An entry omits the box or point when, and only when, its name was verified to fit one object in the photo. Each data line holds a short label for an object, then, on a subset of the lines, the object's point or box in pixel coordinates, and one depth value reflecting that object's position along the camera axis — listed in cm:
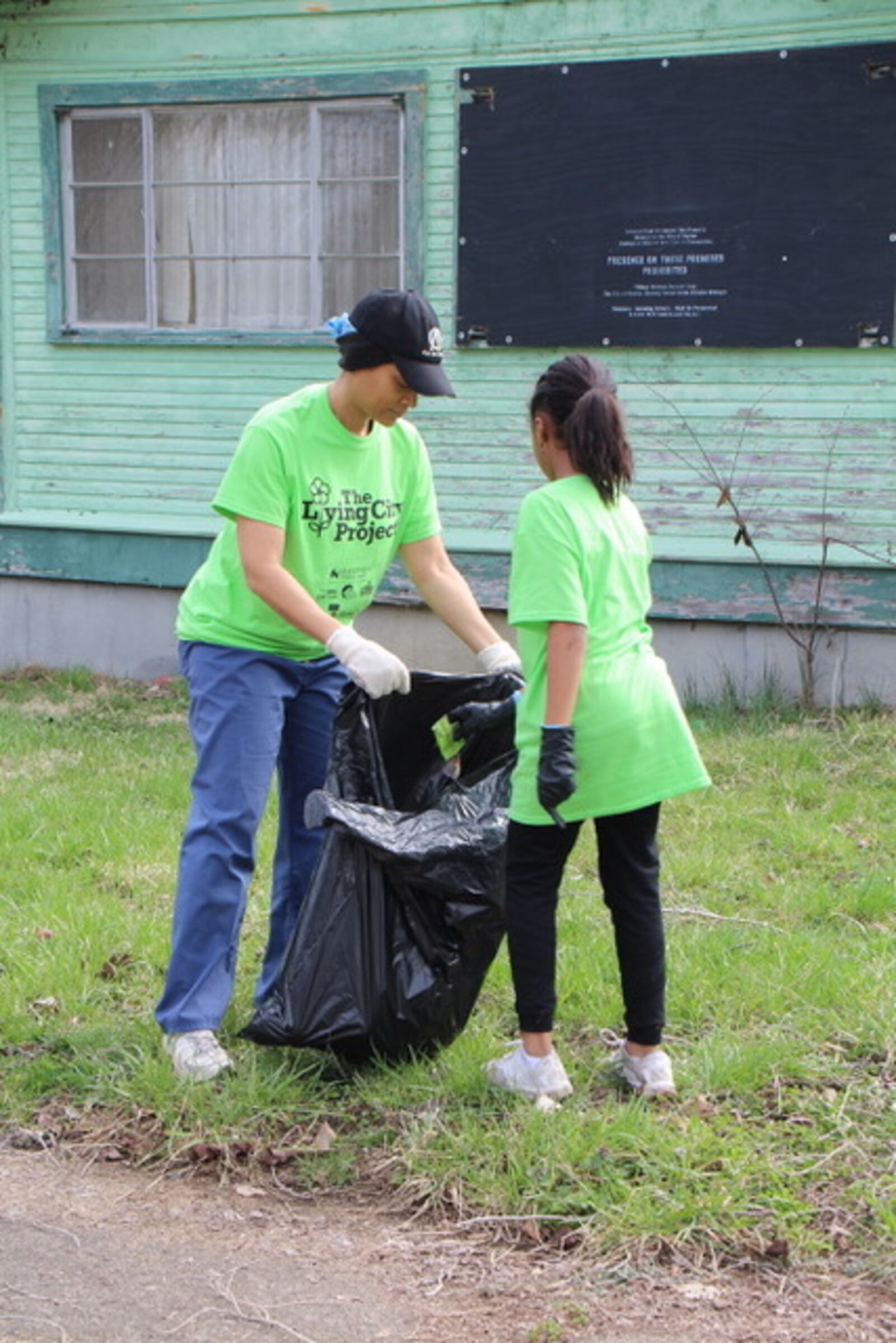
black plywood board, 732
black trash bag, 329
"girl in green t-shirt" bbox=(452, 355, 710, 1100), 306
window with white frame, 835
